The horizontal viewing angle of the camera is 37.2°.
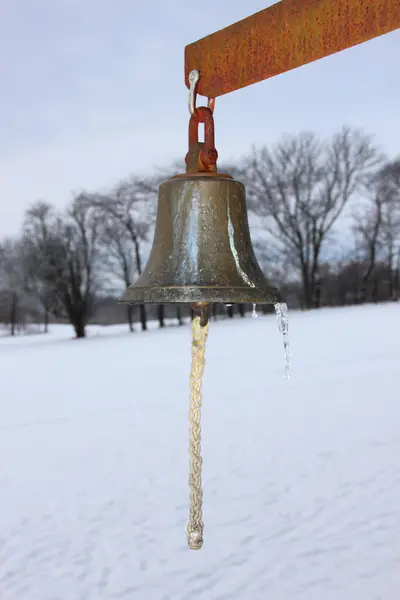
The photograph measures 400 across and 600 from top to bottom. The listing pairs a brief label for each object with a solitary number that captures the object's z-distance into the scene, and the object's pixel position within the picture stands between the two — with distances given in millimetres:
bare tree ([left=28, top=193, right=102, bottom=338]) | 22469
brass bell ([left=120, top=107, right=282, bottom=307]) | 1502
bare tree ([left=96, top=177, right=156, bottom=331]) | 22016
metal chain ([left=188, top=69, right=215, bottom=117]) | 1490
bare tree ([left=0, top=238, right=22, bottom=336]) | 23672
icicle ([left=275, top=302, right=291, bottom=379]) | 1523
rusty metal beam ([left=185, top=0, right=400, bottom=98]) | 1488
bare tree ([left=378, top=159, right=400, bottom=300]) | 24903
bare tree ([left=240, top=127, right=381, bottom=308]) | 24453
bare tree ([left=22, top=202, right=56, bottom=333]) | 22406
